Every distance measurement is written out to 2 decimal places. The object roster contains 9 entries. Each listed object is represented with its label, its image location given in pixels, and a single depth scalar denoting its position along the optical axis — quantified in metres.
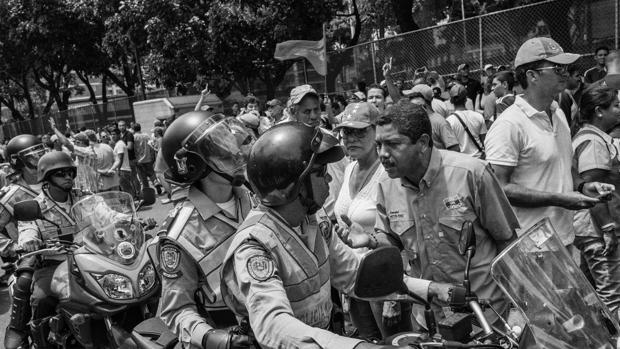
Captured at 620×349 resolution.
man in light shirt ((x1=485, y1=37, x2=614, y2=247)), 3.61
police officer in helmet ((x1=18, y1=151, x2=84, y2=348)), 5.08
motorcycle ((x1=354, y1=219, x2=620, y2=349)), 2.01
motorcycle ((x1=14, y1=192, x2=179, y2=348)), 4.43
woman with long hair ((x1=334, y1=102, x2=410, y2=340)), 4.25
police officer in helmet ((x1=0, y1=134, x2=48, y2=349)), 5.33
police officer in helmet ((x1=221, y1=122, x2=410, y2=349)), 2.14
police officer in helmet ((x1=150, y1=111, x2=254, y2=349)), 2.91
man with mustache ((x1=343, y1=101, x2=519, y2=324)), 3.06
